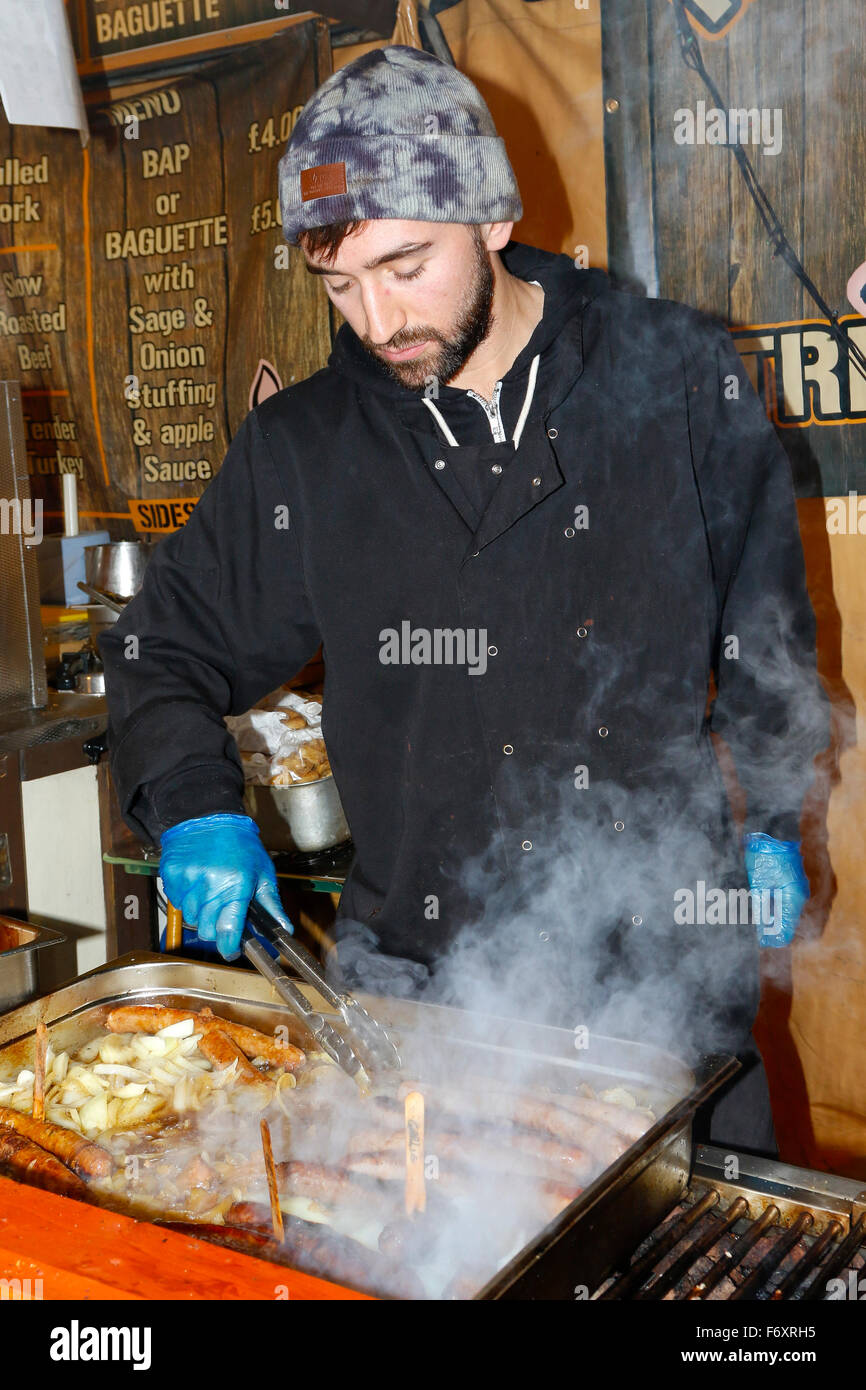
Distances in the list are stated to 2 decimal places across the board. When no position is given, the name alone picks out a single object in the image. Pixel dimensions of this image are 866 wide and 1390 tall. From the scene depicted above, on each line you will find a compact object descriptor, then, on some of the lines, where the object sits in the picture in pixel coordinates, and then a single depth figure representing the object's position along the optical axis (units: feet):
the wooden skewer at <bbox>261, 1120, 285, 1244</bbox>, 5.12
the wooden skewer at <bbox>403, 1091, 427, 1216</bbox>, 5.19
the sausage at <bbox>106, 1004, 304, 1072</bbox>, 6.90
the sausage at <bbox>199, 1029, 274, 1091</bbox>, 6.71
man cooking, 7.45
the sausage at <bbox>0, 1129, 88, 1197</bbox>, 5.64
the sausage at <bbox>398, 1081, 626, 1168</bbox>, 5.61
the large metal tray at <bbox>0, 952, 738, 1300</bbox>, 4.65
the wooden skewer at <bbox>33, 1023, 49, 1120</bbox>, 6.11
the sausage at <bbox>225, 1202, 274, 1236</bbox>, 5.39
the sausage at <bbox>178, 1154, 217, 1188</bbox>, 5.78
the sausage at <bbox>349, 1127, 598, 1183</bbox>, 5.60
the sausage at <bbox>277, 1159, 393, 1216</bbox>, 5.60
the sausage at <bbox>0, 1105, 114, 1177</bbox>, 5.88
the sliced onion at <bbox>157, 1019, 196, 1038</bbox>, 7.07
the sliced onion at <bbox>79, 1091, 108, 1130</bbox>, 6.54
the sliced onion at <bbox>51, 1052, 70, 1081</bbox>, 6.85
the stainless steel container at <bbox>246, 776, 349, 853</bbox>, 11.32
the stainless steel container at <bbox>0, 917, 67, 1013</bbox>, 7.50
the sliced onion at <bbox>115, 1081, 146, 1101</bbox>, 6.72
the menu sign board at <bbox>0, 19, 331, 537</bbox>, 14.17
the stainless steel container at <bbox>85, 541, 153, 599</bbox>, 13.85
